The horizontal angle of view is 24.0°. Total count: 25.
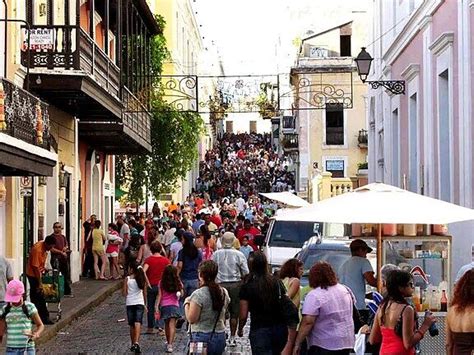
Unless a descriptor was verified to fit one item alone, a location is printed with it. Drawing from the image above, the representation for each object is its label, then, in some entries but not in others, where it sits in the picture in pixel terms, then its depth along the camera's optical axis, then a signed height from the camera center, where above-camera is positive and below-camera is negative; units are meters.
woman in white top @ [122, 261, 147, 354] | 15.62 -1.40
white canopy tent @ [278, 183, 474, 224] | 11.45 -0.13
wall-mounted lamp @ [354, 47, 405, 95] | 22.89 +2.75
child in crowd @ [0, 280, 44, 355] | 11.25 -1.22
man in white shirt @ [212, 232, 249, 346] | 15.80 -1.05
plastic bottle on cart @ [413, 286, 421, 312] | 11.88 -1.08
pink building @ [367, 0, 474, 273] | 18.42 +1.98
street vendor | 12.61 -0.88
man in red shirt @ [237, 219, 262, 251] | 24.79 -0.78
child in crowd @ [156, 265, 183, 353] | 15.42 -1.37
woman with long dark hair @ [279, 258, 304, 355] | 12.10 -0.87
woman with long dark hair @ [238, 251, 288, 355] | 10.86 -1.13
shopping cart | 18.30 -1.40
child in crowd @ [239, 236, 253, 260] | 21.52 -0.95
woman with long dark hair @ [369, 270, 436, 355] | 9.14 -1.01
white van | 24.02 -0.79
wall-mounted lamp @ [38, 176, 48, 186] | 23.77 +0.43
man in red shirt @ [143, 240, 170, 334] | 16.95 -1.01
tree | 41.84 +1.68
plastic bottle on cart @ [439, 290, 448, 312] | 12.03 -1.14
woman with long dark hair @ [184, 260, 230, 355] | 11.02 -1.13
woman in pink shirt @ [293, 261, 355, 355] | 9.92 -1.07
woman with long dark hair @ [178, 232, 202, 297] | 17.69 -1.05
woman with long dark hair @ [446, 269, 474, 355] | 8.80 -0.97
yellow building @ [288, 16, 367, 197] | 53.62 +3.46
